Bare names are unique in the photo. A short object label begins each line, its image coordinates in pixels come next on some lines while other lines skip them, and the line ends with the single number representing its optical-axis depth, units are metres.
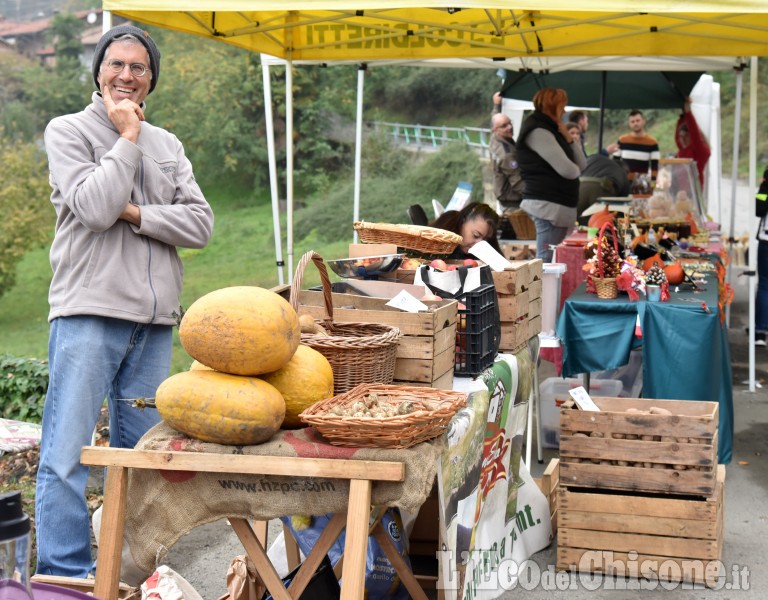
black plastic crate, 3.14
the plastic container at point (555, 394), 5.33
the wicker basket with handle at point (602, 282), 4.89
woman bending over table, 4.41
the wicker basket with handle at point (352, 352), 2.53
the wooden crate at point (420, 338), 2.79
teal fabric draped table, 4.64
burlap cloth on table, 2.19
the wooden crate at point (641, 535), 3.60
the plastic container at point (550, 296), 5.05
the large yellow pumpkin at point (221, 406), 2.17
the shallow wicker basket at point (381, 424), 2.16
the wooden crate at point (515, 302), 3.54
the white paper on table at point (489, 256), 3.61
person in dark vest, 6.86
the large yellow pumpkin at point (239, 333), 2.18
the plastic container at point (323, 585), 2.45
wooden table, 2.12
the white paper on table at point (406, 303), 2.89
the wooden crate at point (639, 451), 3.58
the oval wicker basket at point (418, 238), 3.73
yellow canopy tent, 4.55
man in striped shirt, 10.73
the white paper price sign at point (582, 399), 3.74
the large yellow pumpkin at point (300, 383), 2.32
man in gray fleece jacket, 2.66
